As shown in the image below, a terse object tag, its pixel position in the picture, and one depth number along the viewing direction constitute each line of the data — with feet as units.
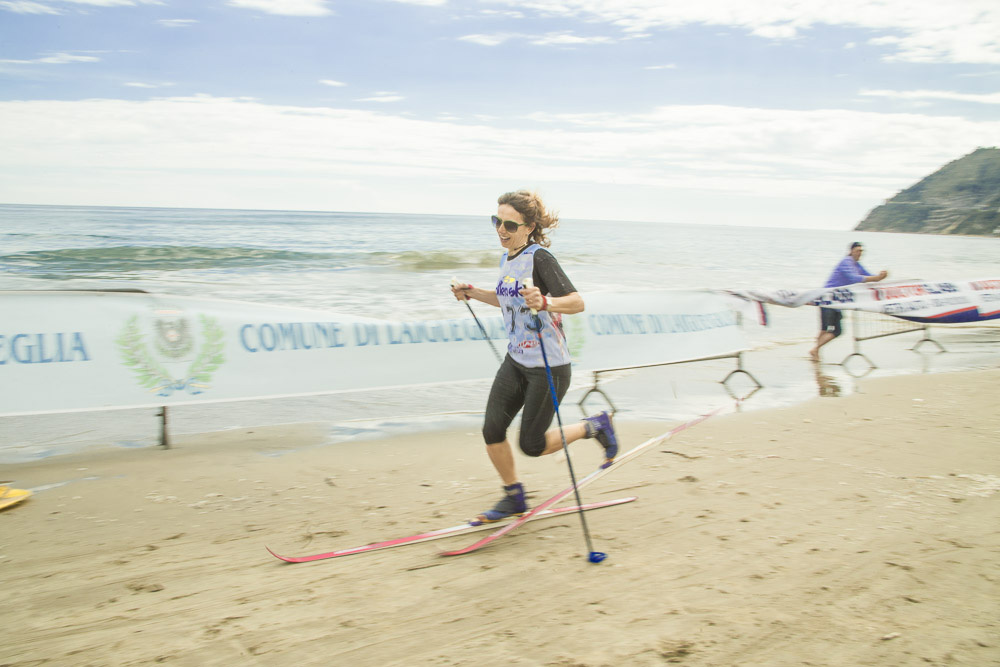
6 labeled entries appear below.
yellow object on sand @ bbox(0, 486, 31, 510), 14.57
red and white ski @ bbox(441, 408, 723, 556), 12.67
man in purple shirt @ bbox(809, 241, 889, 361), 36.24
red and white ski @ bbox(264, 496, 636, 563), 12.36
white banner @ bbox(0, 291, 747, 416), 17.85
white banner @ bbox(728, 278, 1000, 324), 33.27
